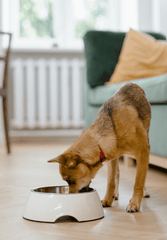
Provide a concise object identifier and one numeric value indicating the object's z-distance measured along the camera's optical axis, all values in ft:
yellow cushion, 8.04
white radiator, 12.43
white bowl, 3.41
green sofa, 8.71
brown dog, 3.66
